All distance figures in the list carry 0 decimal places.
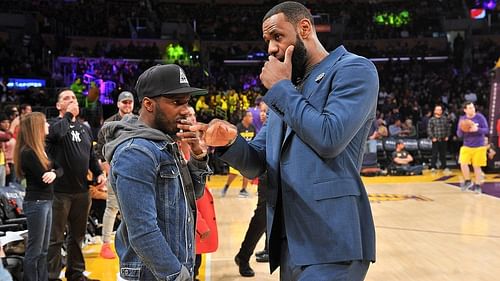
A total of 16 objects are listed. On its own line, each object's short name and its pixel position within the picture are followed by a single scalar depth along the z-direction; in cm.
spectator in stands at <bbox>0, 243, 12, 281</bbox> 322
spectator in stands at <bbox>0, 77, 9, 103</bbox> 1683
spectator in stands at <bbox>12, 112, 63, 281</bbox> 485
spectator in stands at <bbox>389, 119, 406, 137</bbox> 1703
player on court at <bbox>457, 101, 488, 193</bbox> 1074
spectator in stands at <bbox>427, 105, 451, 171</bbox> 1514
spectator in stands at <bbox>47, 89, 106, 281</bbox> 536
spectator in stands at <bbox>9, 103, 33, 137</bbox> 924
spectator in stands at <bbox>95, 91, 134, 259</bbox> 627
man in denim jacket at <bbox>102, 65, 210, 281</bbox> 210
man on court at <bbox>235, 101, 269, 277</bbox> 570
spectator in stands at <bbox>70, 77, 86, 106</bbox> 1744
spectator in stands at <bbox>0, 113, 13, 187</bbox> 819
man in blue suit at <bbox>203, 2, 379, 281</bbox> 198
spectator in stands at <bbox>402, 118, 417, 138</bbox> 1691
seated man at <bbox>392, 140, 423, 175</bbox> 1537
